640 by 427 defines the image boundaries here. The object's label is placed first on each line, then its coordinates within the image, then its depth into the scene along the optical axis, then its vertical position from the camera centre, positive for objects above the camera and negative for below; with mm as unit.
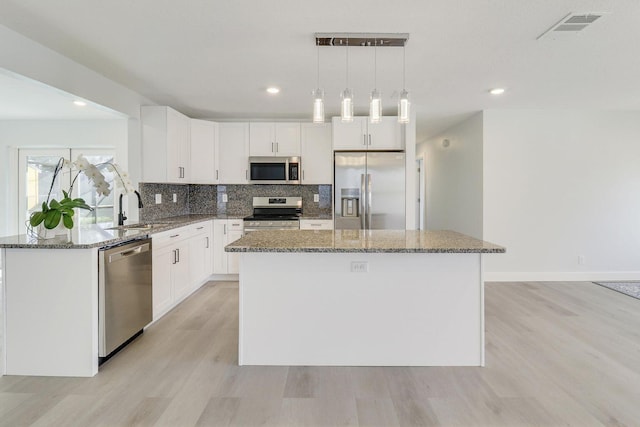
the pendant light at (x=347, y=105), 2305 +678
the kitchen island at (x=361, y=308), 2441 -722
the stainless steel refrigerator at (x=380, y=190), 4441 +213
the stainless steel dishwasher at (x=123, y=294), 2409 -659
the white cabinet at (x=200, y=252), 4121 -569
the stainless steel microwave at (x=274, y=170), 4816 +514
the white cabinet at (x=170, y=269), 3240 -633
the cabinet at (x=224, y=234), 4652 -364
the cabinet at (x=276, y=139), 4879 +963
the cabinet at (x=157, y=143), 4086 +761
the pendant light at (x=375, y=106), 2314 +672
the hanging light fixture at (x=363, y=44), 2318 +1185
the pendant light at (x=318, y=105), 2318 +695
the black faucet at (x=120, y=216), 3342 -89
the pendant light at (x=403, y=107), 2340 +674
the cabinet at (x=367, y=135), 4549 +948
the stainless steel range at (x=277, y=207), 5111 -3
